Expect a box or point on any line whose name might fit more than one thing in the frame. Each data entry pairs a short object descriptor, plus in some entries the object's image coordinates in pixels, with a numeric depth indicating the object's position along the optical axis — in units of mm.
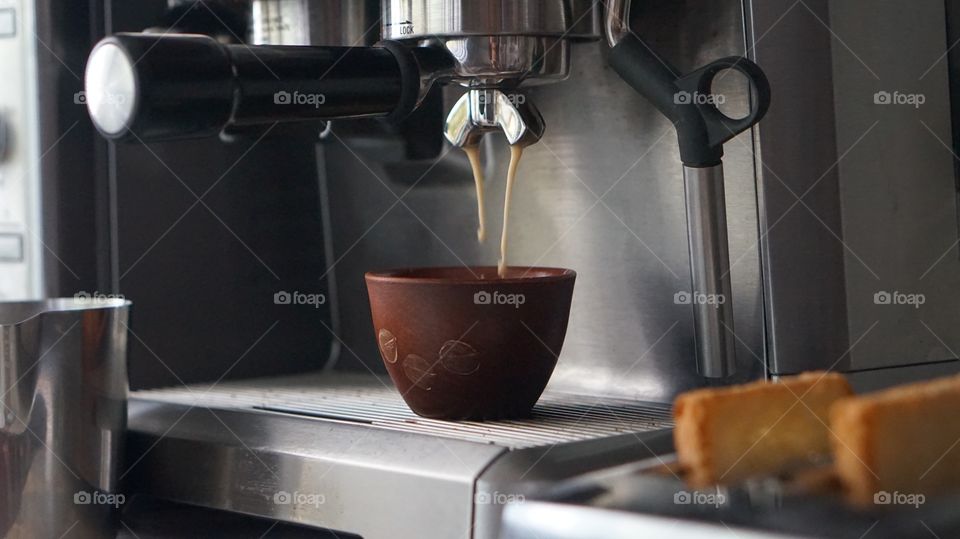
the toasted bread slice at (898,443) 712
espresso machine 814
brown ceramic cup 863
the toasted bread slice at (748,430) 749
